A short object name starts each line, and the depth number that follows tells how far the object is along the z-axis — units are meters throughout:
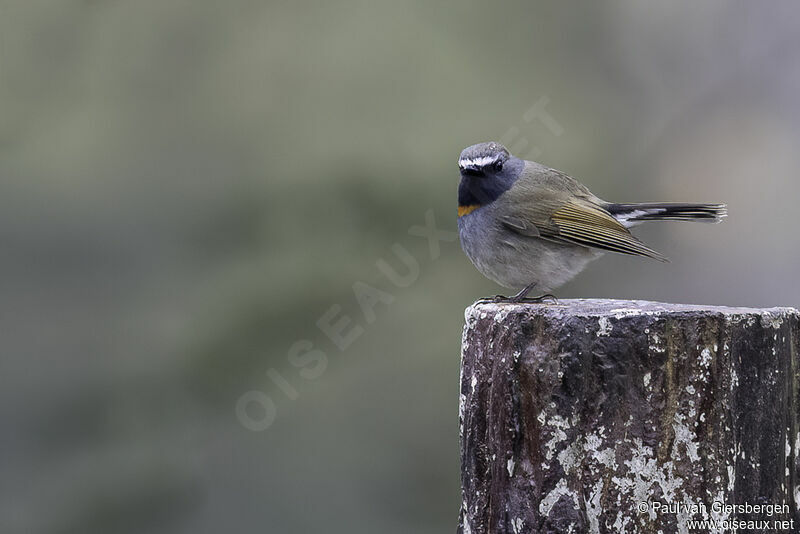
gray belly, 8.06
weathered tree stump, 4.81
